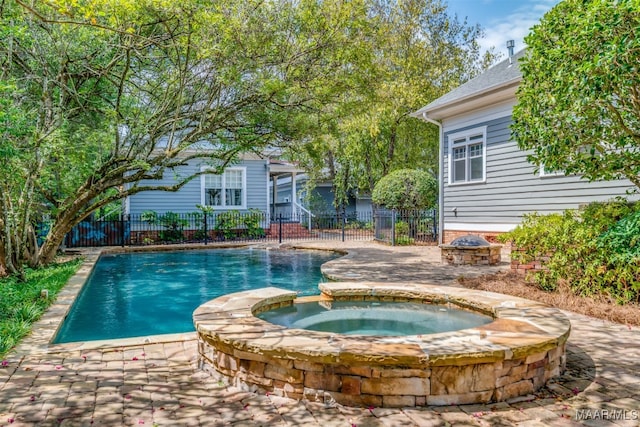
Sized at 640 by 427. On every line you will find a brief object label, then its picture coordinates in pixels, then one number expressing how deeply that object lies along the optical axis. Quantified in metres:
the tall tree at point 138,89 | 7.29
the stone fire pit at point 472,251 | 9.42
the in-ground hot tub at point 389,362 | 2.89
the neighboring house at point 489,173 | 10.24
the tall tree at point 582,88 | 5.01
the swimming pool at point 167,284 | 6.34
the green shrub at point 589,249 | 5.41
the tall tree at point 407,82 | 18.41
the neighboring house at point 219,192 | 17.70
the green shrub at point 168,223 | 16.69
